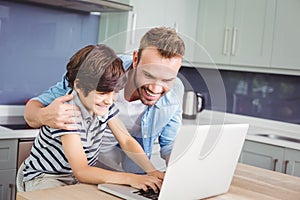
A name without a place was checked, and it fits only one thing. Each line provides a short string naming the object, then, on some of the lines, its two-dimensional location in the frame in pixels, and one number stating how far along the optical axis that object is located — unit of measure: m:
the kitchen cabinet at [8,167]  2.19
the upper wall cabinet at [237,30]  3.09
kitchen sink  2.91
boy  1.03
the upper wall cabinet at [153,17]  2.96
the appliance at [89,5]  2.69
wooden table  1.06
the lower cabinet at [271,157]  2.66
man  0.99
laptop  1.01
